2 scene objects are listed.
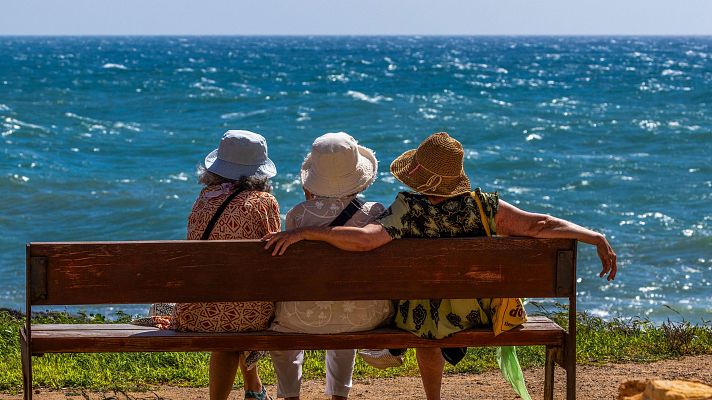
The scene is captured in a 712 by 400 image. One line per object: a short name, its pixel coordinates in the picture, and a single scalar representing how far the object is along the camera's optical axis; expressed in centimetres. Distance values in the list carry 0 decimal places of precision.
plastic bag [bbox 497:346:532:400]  952
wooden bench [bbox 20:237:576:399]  831
